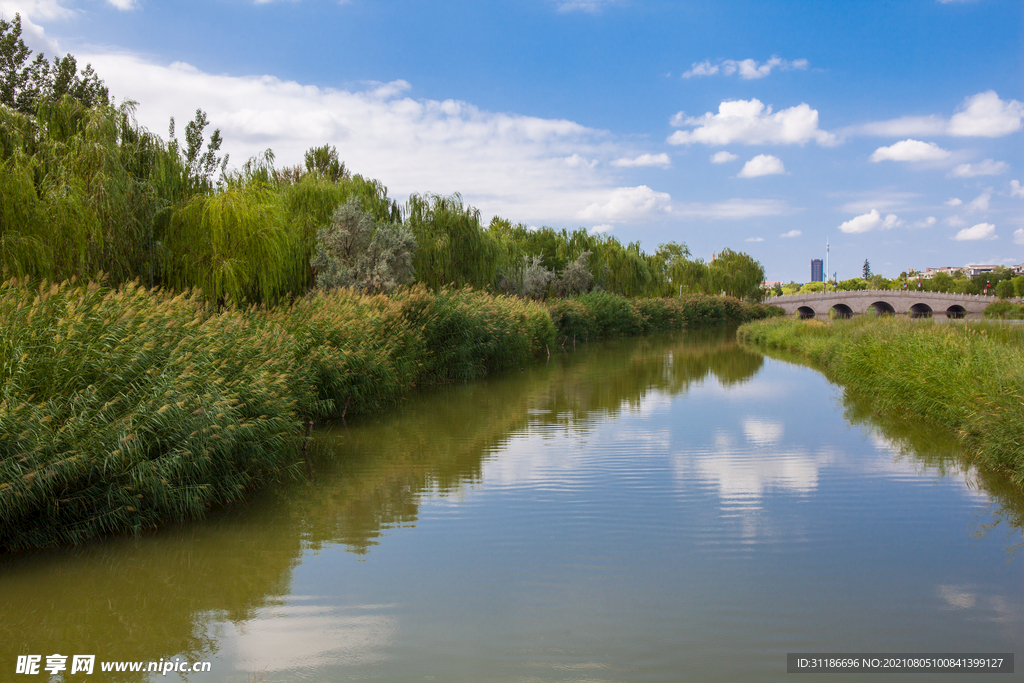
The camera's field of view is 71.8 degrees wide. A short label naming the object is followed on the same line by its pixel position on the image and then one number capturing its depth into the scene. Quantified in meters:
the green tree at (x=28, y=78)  25.12
